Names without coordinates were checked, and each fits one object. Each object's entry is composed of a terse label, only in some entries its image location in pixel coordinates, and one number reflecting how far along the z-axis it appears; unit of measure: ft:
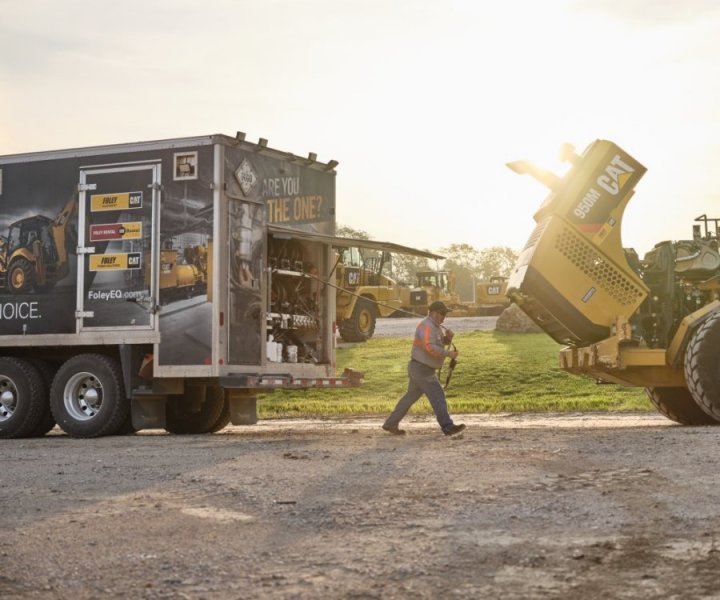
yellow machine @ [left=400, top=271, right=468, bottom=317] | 164.04
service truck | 49.49
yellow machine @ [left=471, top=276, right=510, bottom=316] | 187.32
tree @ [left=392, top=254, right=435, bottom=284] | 359.58
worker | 45.80
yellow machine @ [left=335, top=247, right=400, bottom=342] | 119.24
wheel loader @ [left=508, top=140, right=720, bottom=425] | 48.19
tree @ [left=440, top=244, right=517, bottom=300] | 417.49
